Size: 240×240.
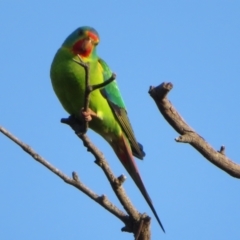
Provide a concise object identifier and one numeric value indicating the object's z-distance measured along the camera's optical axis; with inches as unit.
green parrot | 416.2
